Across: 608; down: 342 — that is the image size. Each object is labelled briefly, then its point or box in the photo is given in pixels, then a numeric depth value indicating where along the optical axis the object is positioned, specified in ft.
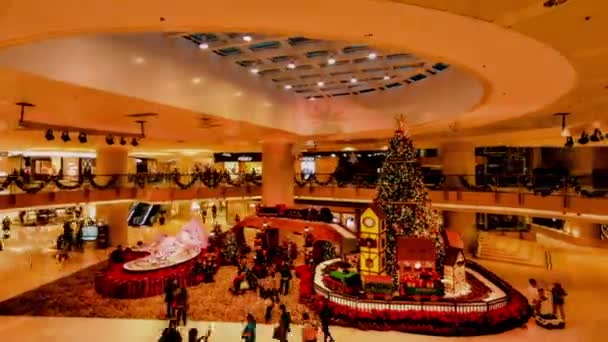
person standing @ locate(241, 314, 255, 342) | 28.58
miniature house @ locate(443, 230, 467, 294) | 38.86
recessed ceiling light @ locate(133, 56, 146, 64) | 27.16
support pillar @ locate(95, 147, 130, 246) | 71.31
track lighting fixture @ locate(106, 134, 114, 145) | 43.96
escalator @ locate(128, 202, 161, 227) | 107.34
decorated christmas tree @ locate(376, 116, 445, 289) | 40.27
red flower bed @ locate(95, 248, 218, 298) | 43.88
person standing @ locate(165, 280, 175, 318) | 37.93
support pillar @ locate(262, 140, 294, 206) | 62.18
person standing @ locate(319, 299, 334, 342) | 30.96
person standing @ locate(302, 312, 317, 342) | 28.09
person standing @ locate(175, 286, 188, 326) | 36.02
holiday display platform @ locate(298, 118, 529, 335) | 34.30
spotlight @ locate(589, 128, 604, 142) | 39.04
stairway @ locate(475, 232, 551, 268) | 63.21
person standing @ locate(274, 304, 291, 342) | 28.89
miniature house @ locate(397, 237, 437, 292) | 36.99
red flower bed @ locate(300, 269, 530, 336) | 33.30
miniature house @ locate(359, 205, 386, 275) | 39.01
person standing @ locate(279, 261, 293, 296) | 44.29
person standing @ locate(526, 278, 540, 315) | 36.68
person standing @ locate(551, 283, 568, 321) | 35.99
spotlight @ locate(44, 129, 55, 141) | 36.99
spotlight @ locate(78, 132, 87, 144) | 40.93
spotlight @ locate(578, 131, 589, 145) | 39.93
